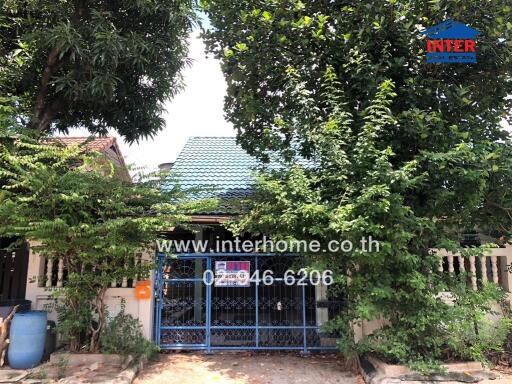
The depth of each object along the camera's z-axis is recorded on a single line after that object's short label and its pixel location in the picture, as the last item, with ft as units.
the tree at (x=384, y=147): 16.71
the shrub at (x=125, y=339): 19.03
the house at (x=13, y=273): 23.52
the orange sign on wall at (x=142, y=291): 20.92
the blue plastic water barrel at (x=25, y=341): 18.04
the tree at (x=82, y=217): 16.90
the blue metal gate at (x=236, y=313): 21.35
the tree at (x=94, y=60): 21.35
